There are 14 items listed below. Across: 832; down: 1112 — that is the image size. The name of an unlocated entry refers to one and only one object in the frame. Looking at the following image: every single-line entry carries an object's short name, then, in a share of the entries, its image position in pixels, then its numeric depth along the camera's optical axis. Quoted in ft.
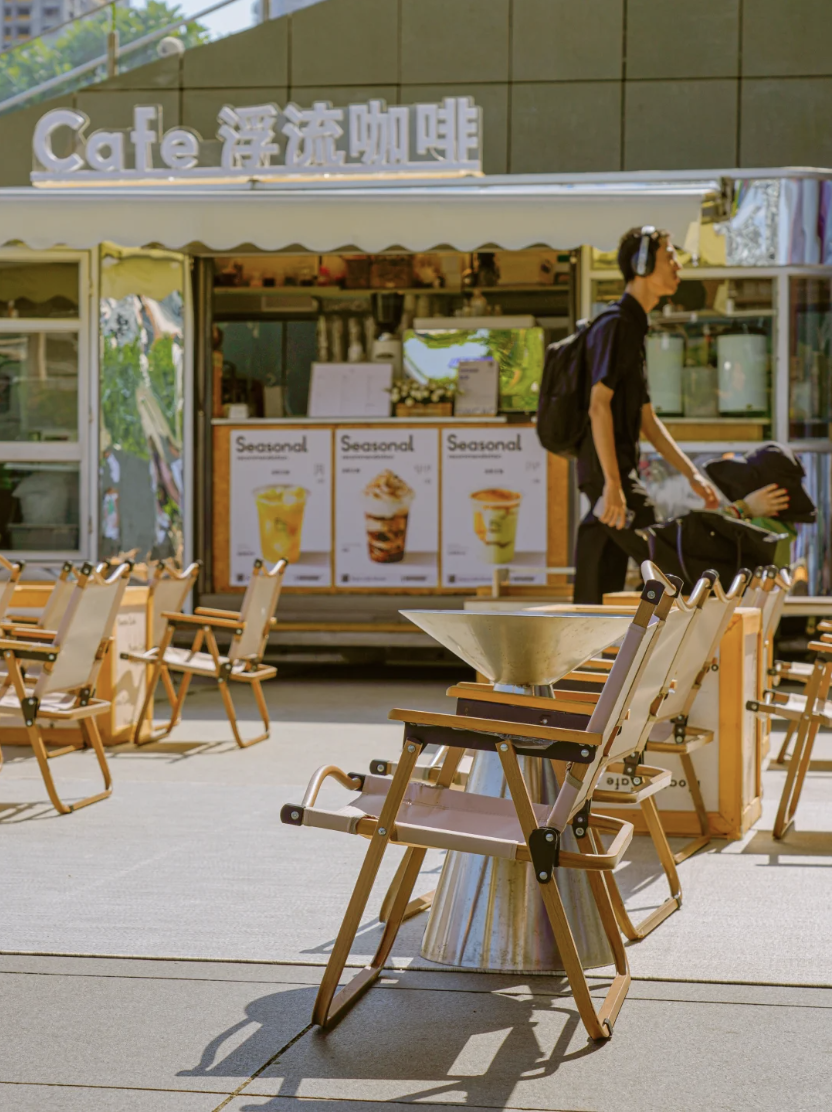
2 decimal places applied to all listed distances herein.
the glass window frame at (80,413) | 37.93
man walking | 22.15
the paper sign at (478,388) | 37.24
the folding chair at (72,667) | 18.97
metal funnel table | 11.76
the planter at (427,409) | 37.29
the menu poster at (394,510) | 37.04
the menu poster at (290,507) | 37.35
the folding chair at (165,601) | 26.08
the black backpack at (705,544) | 22.41
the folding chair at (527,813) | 10.33
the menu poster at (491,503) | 36.68
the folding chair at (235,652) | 25.63
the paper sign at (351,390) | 37.76
